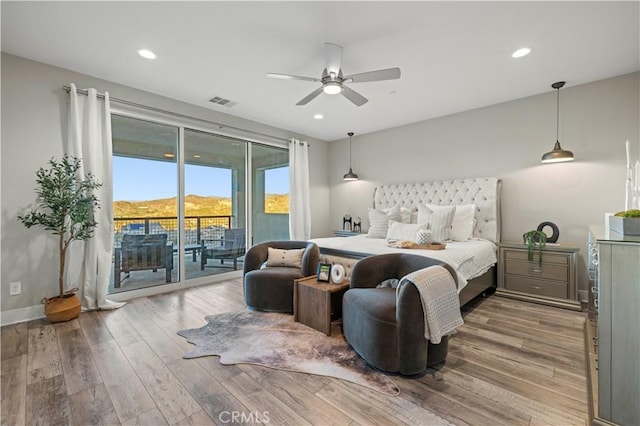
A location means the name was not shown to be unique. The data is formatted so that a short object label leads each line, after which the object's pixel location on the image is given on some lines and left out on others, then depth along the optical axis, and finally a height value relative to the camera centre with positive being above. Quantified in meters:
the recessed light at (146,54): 2.87 +1.68
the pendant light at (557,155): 3.46 +0.71
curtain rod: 3.31 +1.48
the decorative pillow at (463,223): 3.97 -0.17
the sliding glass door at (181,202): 3.85 +0.19
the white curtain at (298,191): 5.75 +0.45
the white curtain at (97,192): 3.25 +0.27
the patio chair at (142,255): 3.81 -0.60
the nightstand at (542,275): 3.38 -0.83
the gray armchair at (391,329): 1.97 -0.88
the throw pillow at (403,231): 3.86 -0.28
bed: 3.14 -0.42
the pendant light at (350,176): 5.86 +0.76
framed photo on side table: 2.92 -0.64
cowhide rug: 2.07 -1.18
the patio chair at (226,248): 4.66 -0.61
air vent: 4.12 +1.70
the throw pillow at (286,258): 3.50 -0.58
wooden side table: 2.67 -0.91
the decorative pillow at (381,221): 4.54 -0.15
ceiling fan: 2.58 +1.30
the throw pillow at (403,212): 4.68 -0.01
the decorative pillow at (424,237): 3.60 -0.33
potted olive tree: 2.93 +0.02
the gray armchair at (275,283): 3.21 -0.83
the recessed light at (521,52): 2.80 +1.63
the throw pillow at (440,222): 3.82 -0.15
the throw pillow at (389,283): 2.75 -0.72
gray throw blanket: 1.96 -0.66
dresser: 1.44 -0.64
